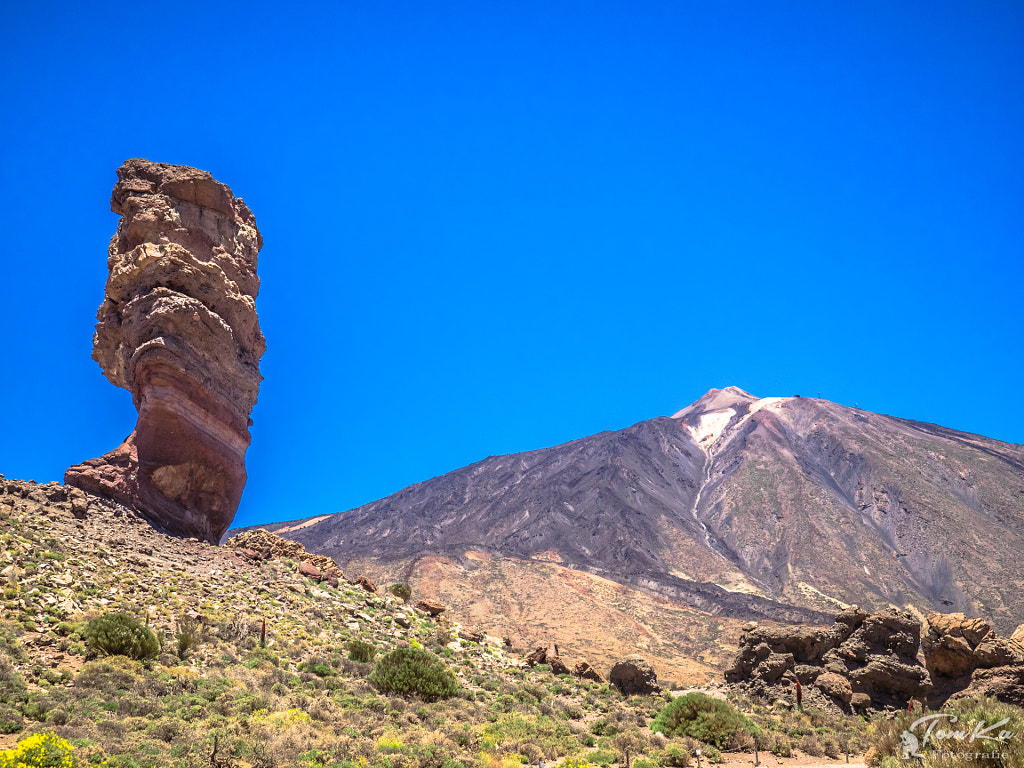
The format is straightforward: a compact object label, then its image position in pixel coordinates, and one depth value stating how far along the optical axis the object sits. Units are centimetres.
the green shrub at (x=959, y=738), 793
